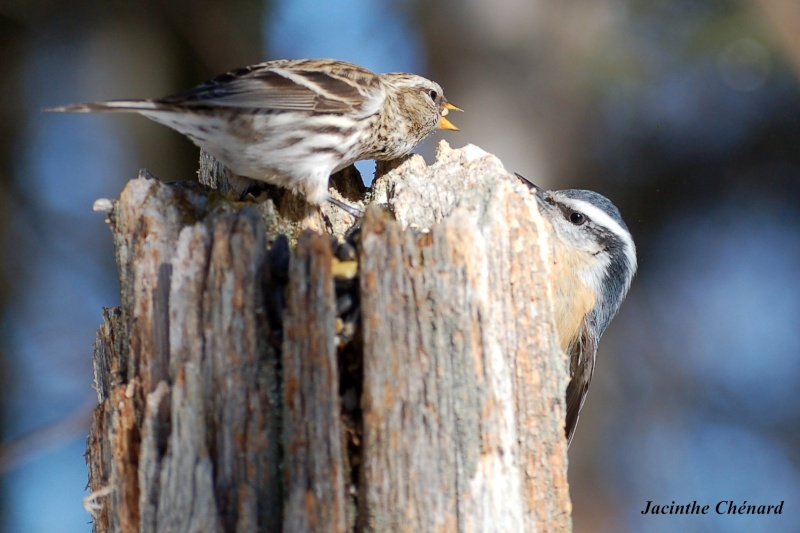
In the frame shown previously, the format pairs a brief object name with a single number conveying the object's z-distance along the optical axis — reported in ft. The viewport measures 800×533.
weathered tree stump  17.93
